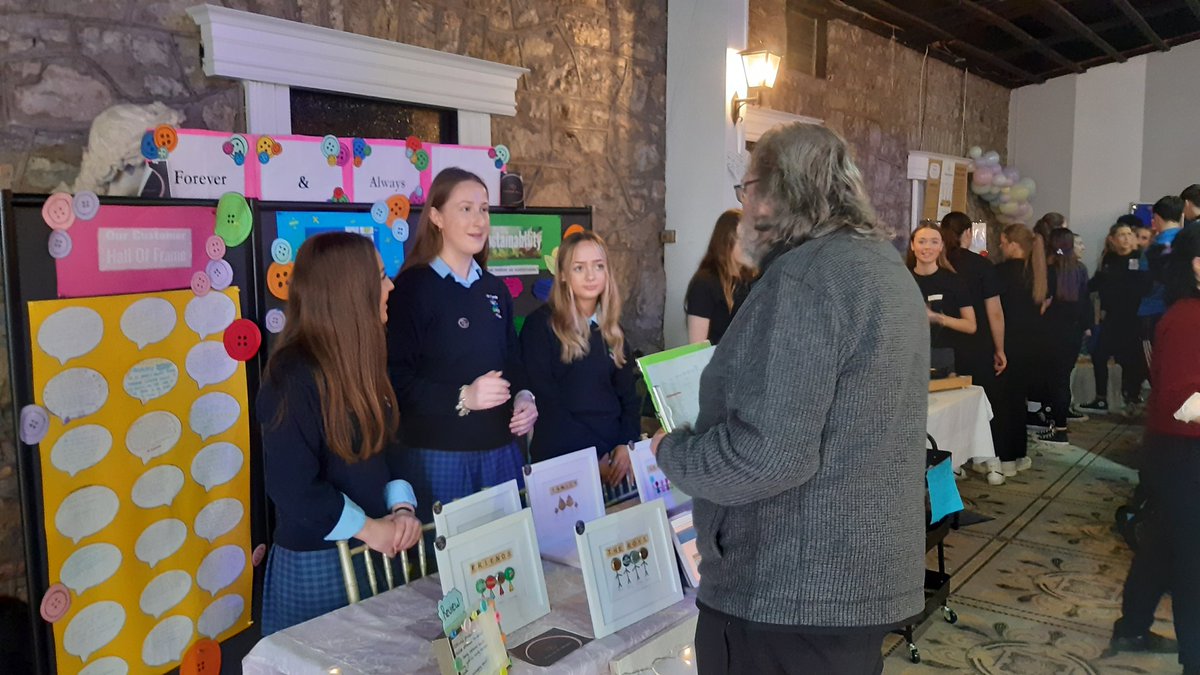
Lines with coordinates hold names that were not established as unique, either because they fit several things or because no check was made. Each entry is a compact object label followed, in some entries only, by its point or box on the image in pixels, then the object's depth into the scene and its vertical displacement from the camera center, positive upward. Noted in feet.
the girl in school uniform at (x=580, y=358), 8.84 -1.03
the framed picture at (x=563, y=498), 6.32 -1.78
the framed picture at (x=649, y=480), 6.78 -1.74
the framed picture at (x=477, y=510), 5.36 -1.62
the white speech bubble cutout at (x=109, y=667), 7.24 -3.44
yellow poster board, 7.03 -1.89
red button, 8.24 -0.80
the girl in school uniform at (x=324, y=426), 6.04 -1.19
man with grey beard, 4.01 -0.84
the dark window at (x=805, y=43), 20.36 +5.14
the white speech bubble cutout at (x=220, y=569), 8.12 -2.94
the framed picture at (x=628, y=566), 5.29 -1.96
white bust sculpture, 8.32 +0.94
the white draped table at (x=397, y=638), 4.98 -2.30
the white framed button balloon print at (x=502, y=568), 5.15 -1.90
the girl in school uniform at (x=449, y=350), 7.92 -0.86
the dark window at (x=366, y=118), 10.84 +1.84
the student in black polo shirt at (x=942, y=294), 15.58 -0.61
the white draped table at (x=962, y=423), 12.85 -2.50
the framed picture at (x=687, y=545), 6.07 -2.01
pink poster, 7.10 +0.03
